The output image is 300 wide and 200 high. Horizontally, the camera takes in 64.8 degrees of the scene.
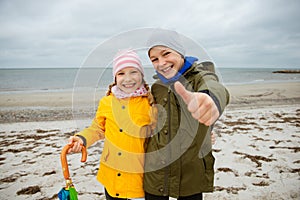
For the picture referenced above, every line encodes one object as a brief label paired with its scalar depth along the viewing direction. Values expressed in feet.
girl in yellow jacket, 5.48
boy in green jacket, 4.80
